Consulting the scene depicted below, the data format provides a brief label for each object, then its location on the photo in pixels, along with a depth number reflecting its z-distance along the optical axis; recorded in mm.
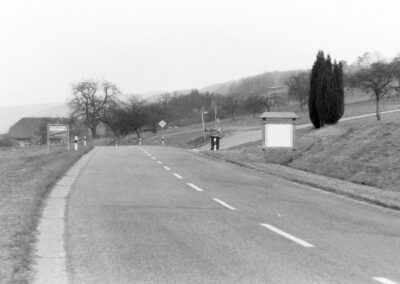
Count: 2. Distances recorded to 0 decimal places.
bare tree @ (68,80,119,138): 100875
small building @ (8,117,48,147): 142425
